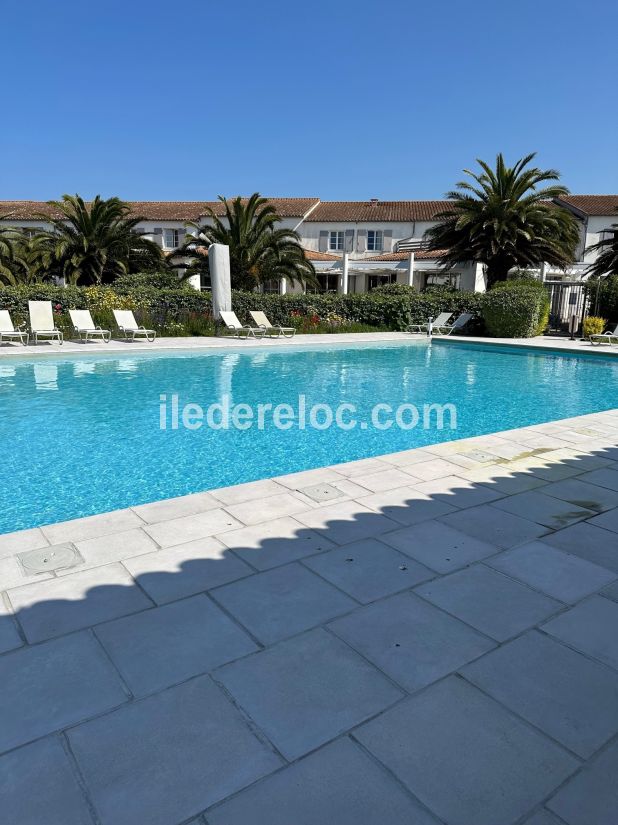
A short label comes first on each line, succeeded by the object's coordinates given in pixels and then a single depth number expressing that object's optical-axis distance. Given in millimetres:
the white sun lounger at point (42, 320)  15172
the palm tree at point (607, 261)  24203
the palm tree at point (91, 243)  23922
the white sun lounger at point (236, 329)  18781
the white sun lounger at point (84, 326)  16047
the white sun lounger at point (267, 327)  19266
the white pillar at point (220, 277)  18250
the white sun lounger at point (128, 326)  16625
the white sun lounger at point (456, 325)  21531
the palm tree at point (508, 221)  23359
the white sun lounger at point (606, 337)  18508
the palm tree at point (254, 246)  23719
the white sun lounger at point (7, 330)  15111
